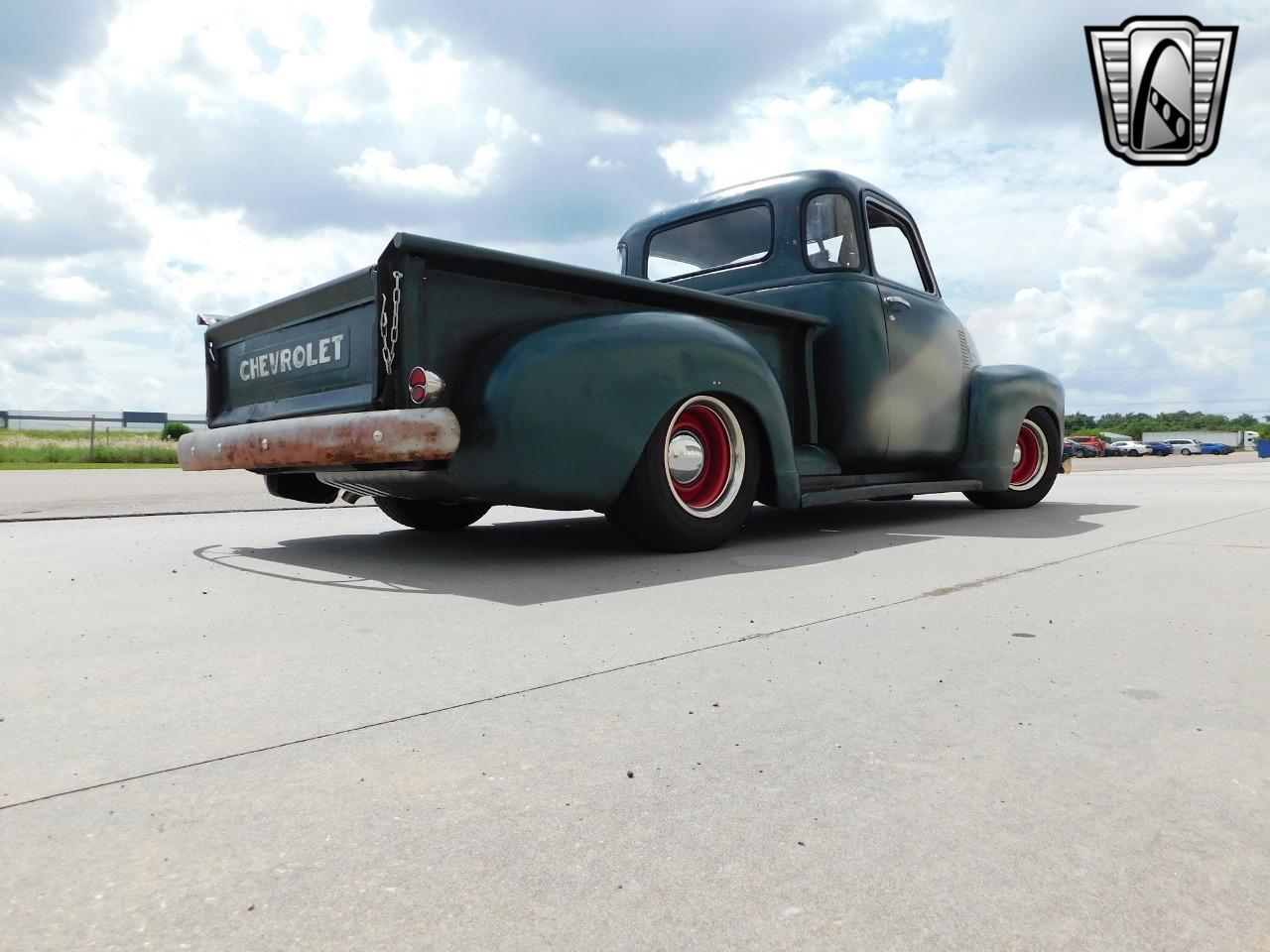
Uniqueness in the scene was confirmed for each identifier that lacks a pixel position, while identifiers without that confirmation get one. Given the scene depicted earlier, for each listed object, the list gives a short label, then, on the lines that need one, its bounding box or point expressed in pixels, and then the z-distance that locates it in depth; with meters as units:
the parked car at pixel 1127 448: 58.62
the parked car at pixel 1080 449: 50.86
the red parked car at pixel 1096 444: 54.47
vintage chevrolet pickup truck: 3.98
